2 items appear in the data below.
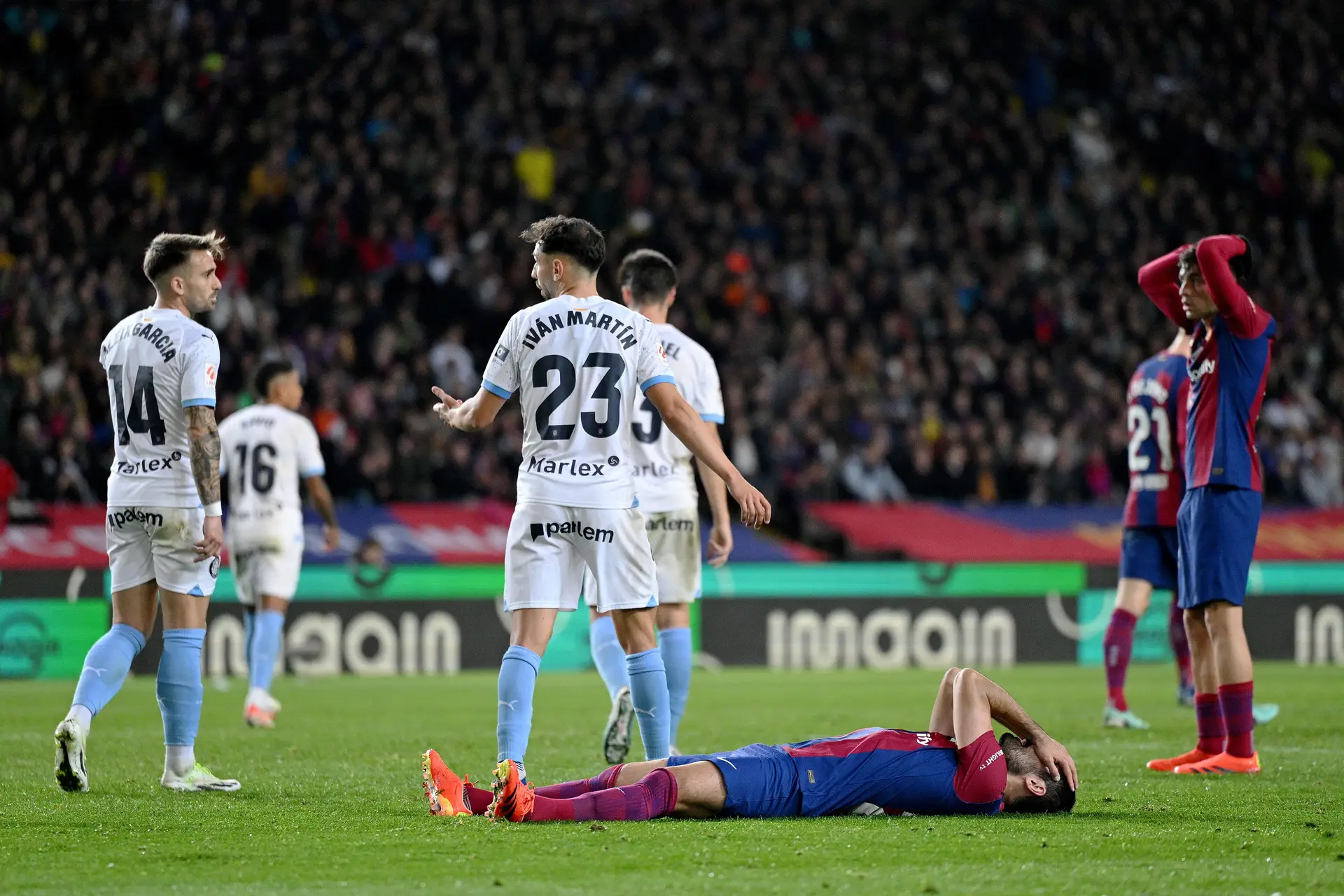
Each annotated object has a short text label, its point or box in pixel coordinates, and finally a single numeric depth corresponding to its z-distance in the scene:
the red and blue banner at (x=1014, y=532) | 40.34
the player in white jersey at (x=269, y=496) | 23.64
